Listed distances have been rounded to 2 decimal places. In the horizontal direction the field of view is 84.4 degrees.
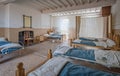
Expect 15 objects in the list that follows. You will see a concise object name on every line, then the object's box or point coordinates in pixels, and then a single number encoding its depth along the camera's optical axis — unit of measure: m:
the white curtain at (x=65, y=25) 6.06
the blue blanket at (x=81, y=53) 1.75
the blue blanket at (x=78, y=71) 0.99
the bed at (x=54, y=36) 5.32
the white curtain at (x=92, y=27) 5.03
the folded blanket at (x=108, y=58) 1.48
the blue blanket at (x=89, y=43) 2.81
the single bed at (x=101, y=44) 2.51
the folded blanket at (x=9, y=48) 2.38
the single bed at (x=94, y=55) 1.53
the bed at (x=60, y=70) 0.94
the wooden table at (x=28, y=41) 4.56
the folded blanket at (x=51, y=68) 0.94
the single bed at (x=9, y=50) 2.39
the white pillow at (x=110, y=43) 2.52
